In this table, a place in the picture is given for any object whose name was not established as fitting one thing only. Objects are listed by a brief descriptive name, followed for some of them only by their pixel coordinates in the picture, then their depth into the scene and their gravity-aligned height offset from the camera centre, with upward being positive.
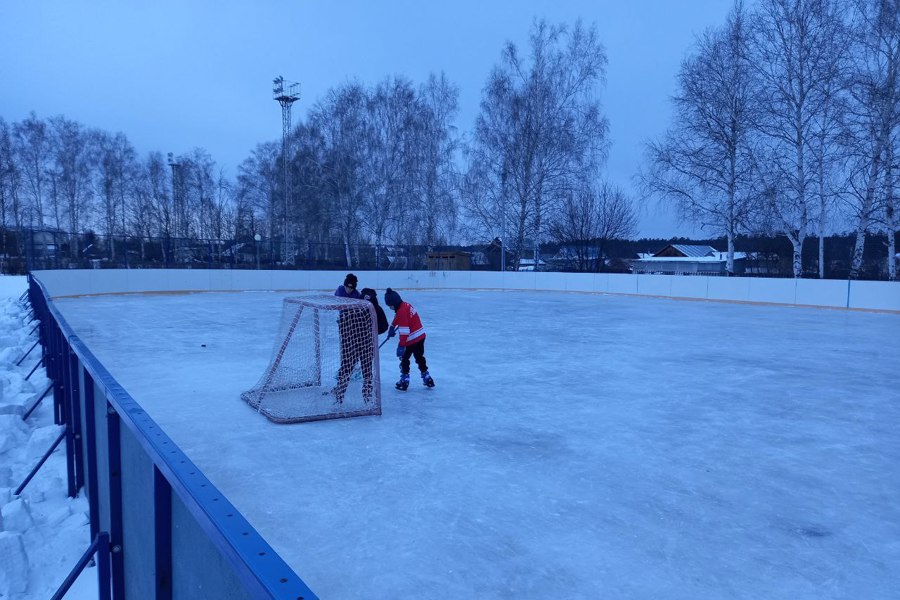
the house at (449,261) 29.92 +0.28
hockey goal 6.16 -1.12
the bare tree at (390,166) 35.09 +5.79
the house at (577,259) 34.84 +0.45
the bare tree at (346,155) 35.91 +6.54
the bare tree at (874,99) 20.81 +5.74
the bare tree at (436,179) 34.56 +4.99
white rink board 19.20 -0.66
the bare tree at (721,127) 24.50 +5.68
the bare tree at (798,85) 22.12 +6.70
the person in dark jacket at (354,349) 6.37 -0.87
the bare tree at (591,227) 34.97 +2.32
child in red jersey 6.66 -0.78
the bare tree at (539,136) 30.47 +6.53
